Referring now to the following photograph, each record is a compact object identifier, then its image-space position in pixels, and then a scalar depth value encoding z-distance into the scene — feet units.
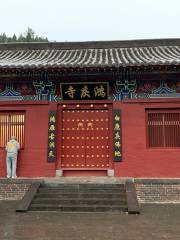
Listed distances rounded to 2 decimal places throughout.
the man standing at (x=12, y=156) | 31.86
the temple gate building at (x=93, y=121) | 32.37
